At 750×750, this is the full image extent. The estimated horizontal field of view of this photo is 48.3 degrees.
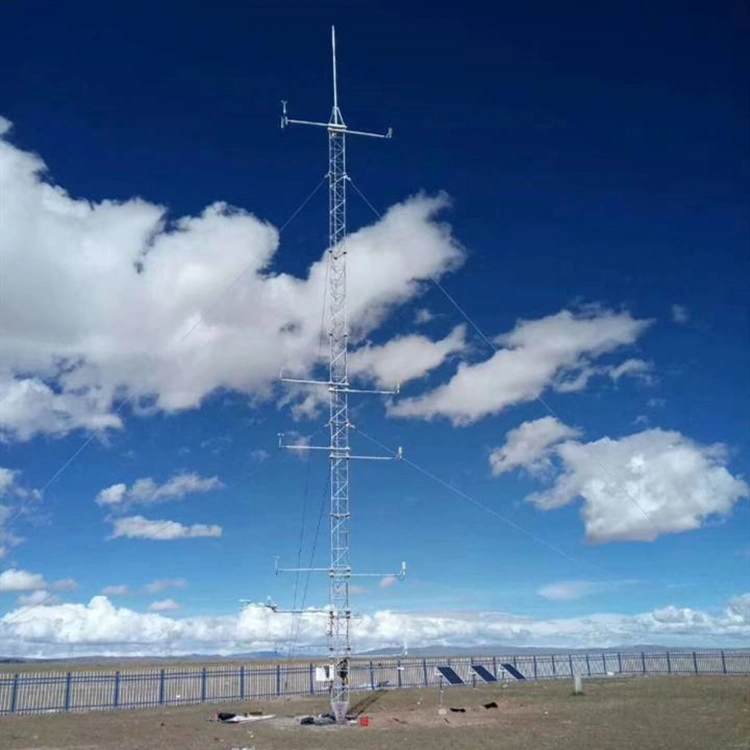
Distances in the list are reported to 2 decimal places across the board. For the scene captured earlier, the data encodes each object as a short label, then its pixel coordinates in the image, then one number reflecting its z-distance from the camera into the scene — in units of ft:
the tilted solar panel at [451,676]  163.73
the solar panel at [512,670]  197.26
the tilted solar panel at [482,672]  173.17
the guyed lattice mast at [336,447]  105.40
